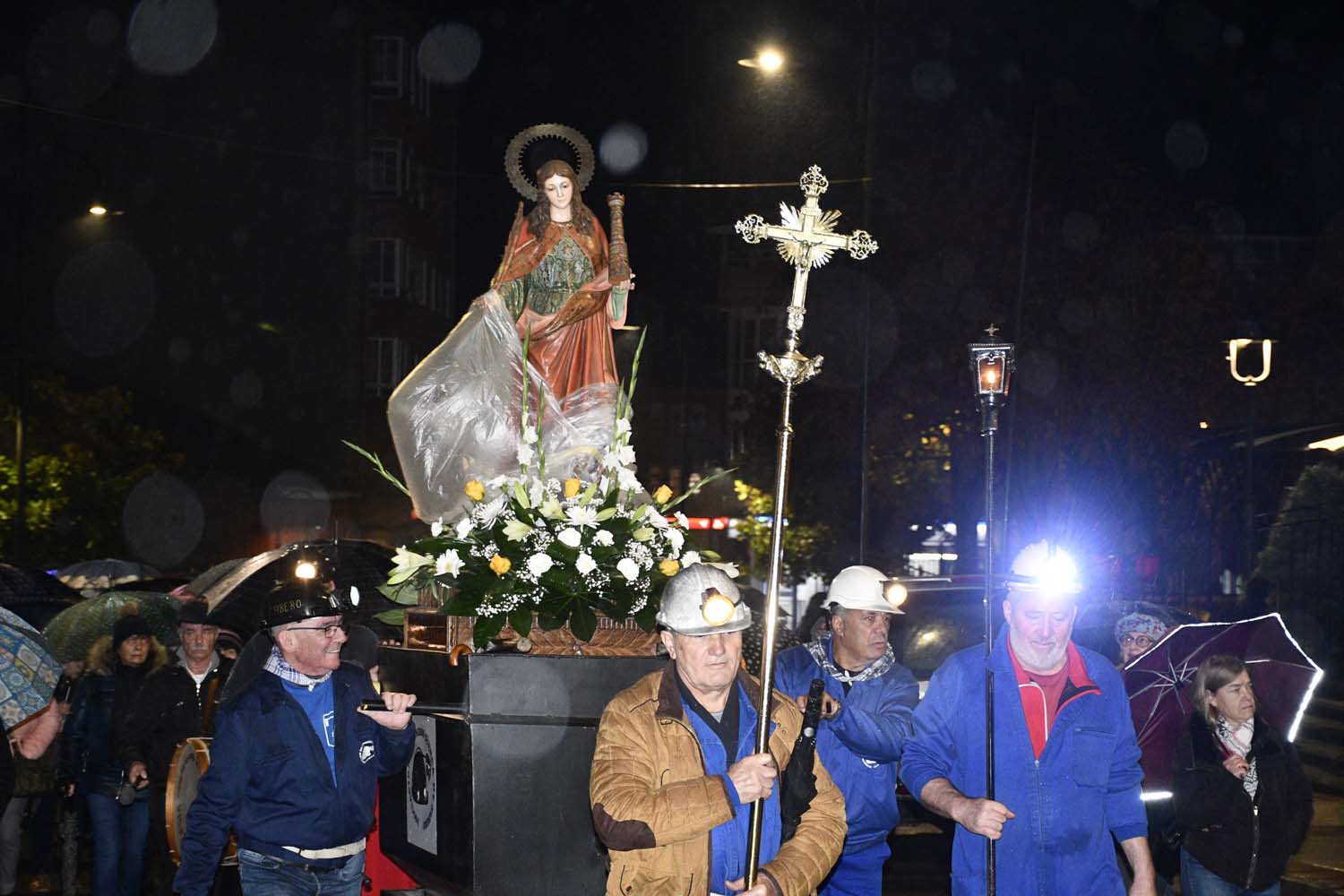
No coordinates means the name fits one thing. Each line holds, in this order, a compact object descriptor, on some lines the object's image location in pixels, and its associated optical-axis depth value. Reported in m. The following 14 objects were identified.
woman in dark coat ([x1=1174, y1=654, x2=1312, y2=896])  7.08
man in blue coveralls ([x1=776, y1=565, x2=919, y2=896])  6.20
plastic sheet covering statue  7.24
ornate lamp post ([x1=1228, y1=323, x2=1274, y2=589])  17.34
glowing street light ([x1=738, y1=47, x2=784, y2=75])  17.83
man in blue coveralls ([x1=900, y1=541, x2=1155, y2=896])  5.71
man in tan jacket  4.65
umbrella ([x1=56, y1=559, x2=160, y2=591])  22.73
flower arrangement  6.26
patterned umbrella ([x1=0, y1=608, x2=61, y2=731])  5.79
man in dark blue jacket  6.15
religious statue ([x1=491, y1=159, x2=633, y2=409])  7.54
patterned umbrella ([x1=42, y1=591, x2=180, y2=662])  11.98
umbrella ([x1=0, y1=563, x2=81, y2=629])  15.38
